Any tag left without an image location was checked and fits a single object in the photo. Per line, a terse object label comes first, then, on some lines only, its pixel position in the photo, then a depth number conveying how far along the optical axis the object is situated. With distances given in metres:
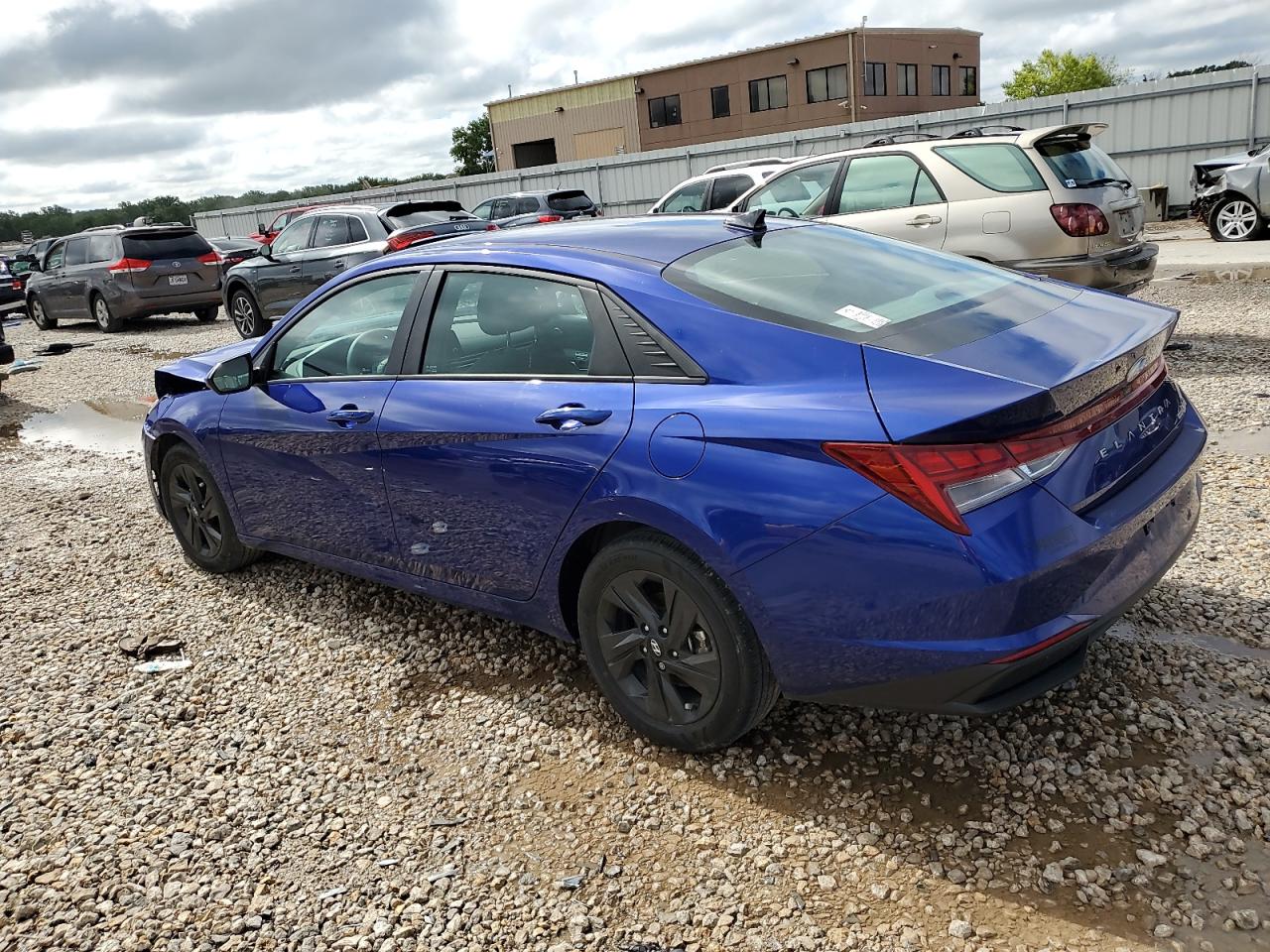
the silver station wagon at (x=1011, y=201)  7.77
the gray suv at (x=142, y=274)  17.00
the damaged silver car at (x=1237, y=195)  14.63
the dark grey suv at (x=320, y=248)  13.16
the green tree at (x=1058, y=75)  65.31
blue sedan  2.52
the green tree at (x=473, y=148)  87.38
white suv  11.84
